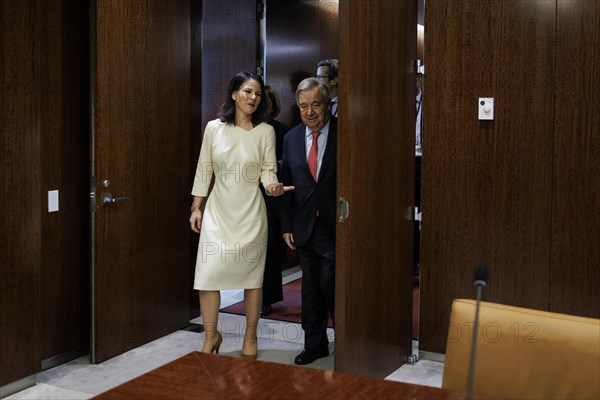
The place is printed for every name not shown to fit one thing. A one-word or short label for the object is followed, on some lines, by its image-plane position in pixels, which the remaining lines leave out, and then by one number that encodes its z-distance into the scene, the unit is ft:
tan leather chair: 5.33
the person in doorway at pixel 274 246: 15.17
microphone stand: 3.78
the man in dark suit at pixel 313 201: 12.60
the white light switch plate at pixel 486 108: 12.43
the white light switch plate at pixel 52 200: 12.38
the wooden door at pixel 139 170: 12.63
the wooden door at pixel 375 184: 10.71
